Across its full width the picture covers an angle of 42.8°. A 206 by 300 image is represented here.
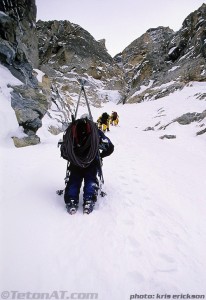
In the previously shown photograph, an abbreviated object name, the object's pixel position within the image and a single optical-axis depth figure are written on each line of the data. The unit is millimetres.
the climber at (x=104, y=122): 15905
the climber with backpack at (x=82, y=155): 4621
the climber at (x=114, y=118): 19172
